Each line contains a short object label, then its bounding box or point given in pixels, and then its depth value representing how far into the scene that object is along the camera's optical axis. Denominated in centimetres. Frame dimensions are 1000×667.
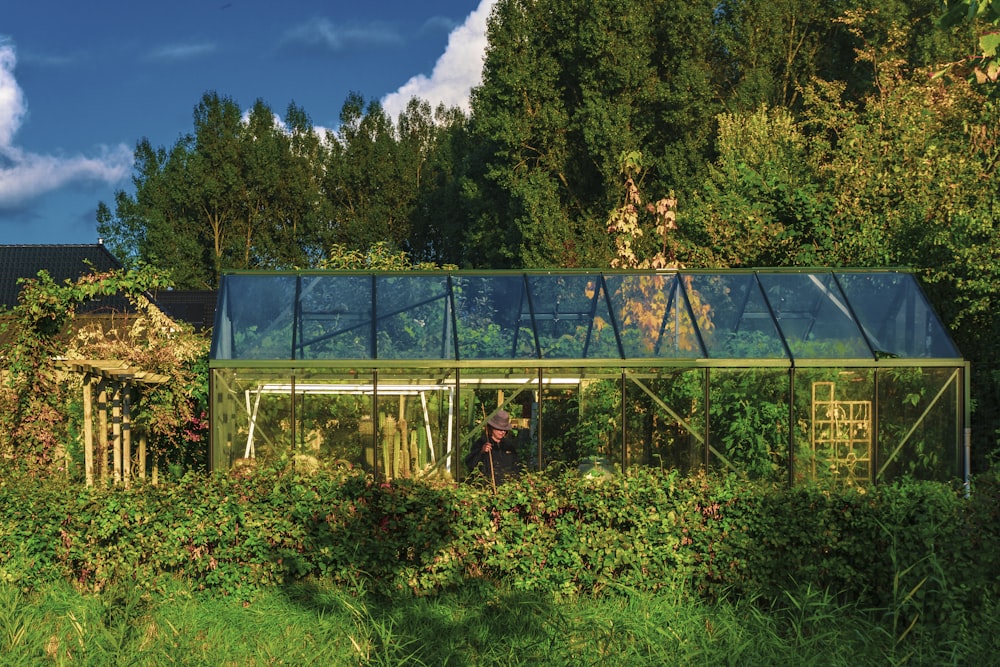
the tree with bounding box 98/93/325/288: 4619
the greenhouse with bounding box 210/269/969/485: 1094
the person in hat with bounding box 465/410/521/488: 1101
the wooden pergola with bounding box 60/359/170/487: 1148
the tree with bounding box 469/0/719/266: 3075
